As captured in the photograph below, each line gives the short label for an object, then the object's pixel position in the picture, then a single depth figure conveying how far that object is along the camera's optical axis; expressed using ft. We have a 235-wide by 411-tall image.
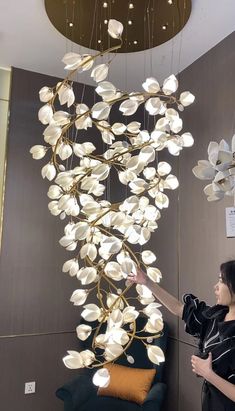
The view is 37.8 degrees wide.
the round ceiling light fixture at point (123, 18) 6.82
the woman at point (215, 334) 5.25
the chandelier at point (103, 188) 3.50
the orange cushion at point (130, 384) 8.55
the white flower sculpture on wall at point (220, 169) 3.40
